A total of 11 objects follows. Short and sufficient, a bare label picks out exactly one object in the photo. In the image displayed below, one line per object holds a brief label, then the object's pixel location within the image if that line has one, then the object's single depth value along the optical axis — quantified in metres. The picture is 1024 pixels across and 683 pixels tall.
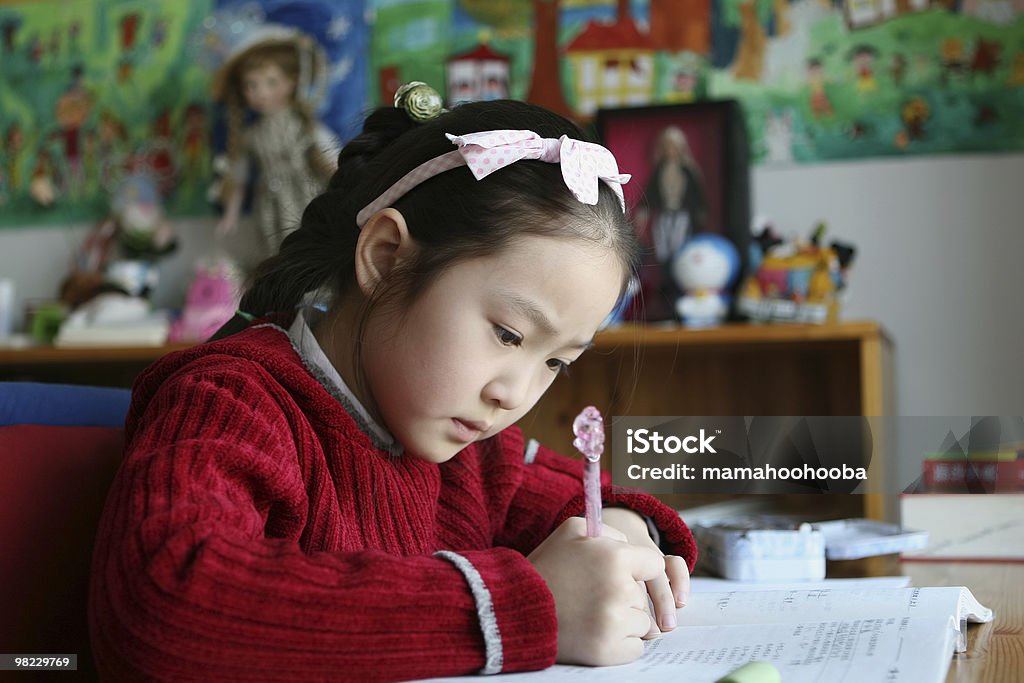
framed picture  1.81
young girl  0.52
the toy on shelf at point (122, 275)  1.94
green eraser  0.48
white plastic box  0.98
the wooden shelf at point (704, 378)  1.64
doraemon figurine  1.74
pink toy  1.97
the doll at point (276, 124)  2.06
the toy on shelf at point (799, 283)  1.65
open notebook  0.55
